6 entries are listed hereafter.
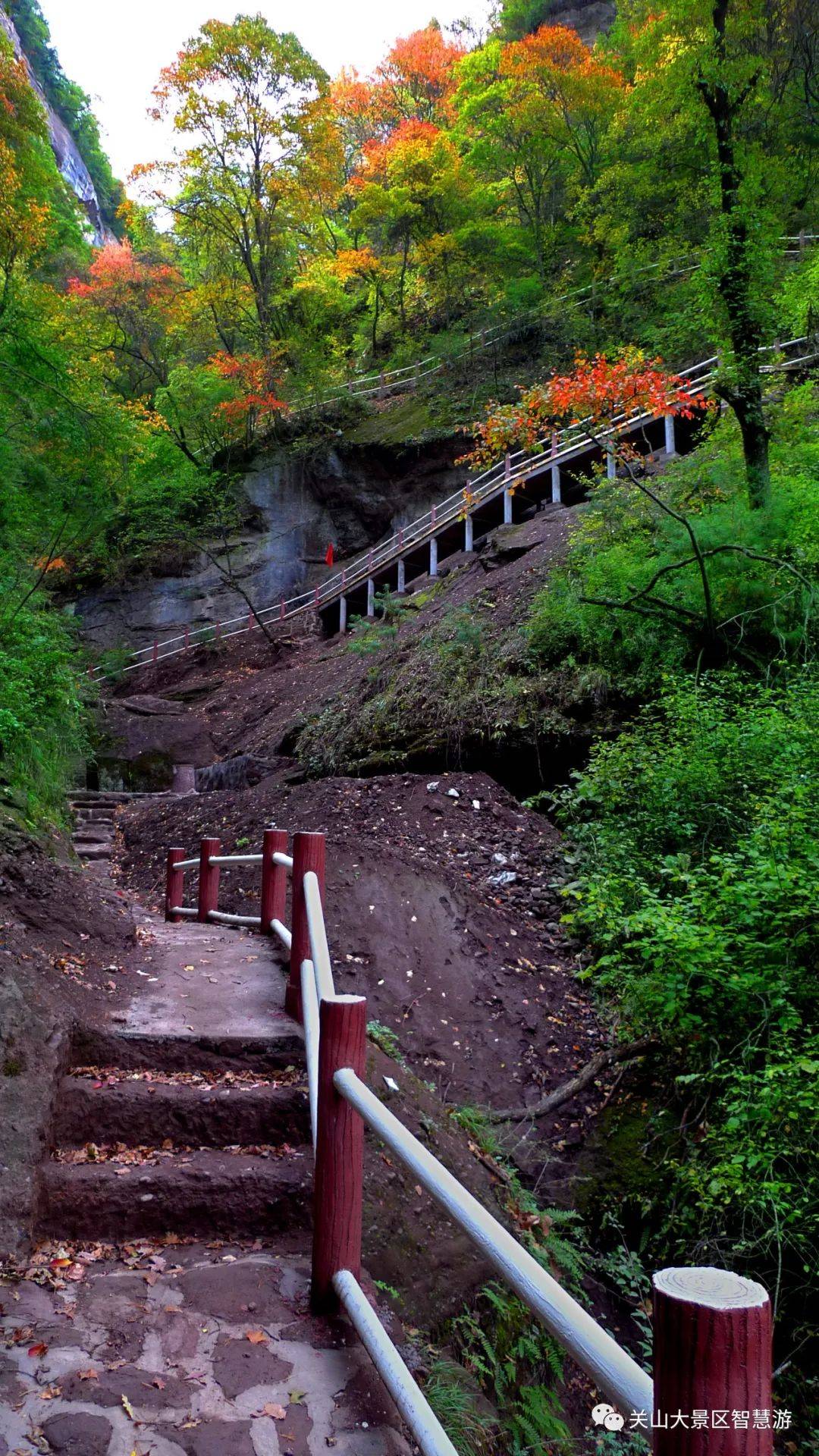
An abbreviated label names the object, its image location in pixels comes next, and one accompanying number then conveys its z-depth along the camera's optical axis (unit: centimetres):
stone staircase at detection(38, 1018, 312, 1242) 311
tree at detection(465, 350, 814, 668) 845
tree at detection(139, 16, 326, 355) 2272
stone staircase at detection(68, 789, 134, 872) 1230
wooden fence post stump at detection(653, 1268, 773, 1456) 94
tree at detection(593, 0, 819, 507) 881
